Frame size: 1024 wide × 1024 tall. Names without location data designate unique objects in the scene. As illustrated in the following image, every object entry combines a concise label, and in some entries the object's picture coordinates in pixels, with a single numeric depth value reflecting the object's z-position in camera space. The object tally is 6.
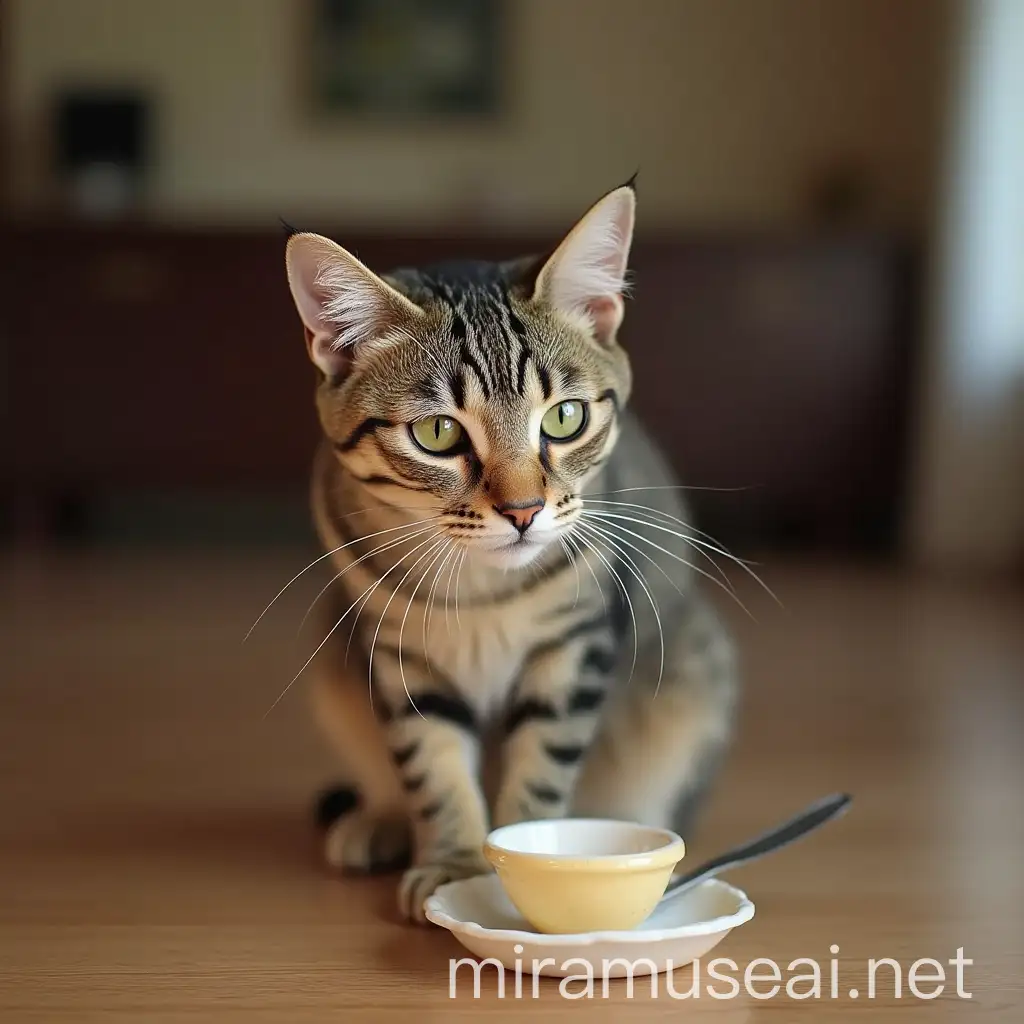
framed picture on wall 4.39
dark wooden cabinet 3.86
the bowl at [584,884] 0.98
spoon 1.11
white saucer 0.97
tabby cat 1.11
